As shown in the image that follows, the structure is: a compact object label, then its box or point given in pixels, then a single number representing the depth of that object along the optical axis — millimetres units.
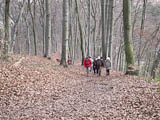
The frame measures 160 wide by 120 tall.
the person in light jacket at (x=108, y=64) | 13805
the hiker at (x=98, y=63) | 14159
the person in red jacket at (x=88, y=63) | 14000
